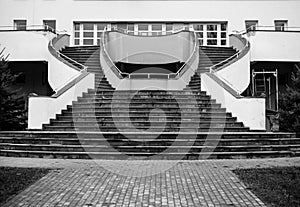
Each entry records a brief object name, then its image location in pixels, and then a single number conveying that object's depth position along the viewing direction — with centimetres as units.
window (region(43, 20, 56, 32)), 2720
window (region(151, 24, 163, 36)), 2727
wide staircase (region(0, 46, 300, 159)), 1150
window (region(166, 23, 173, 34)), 2722
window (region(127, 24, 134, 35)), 2720
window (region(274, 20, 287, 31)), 2631
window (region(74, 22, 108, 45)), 2705
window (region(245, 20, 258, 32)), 2652
